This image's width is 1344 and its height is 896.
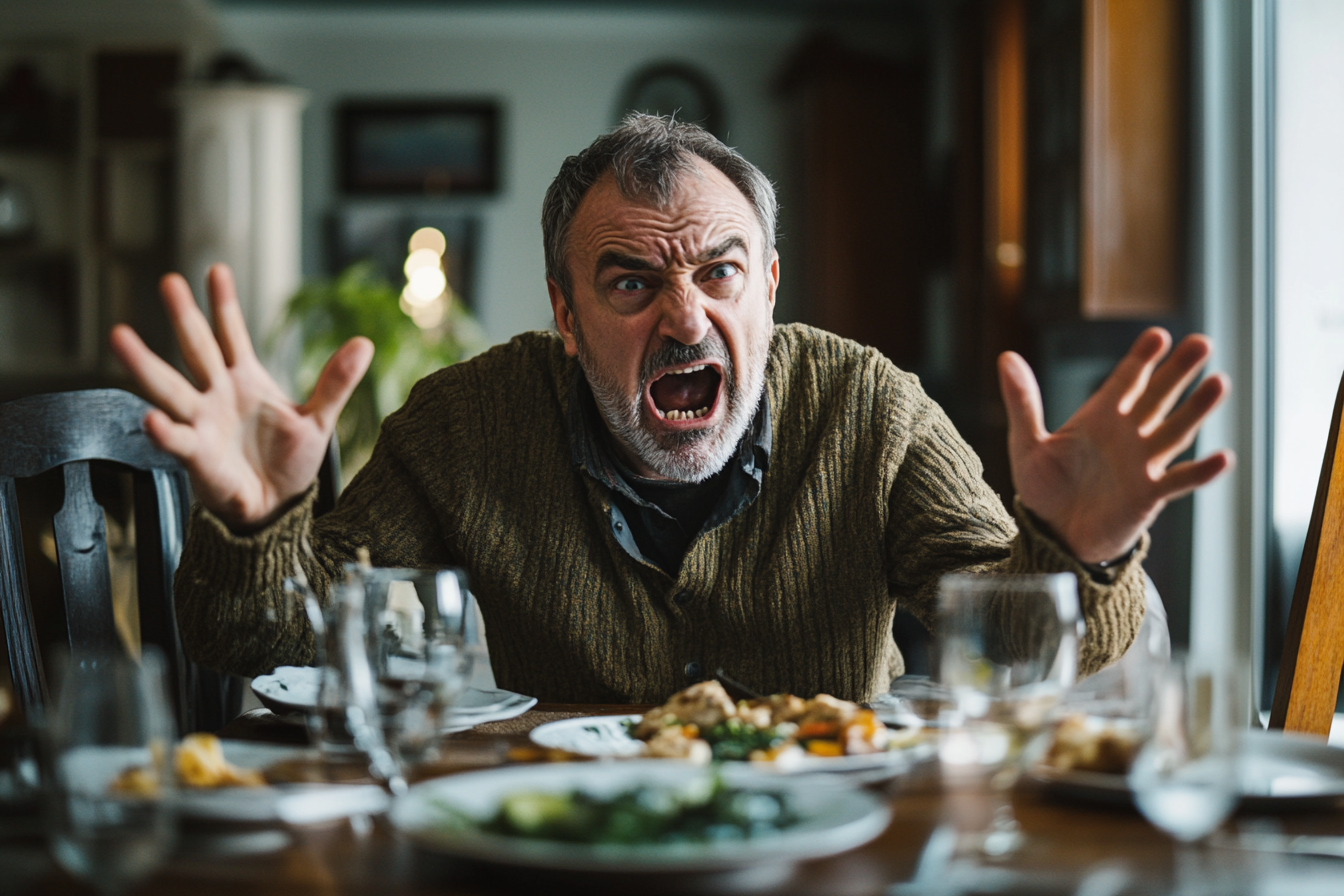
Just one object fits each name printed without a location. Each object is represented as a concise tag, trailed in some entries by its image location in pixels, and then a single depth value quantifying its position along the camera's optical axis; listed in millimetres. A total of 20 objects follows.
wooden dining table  625
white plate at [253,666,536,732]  1028
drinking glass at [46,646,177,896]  583
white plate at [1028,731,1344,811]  767
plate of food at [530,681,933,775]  851
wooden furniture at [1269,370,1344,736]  1193
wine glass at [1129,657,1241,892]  663
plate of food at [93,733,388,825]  714
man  1501
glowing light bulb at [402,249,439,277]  5457
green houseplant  3877
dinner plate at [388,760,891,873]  597
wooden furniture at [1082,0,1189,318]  3127
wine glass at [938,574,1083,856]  746
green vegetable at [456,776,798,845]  631
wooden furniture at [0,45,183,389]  5434
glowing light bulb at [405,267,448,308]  4906
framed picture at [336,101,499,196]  5922
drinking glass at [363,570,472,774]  771
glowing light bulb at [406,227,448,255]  5902
